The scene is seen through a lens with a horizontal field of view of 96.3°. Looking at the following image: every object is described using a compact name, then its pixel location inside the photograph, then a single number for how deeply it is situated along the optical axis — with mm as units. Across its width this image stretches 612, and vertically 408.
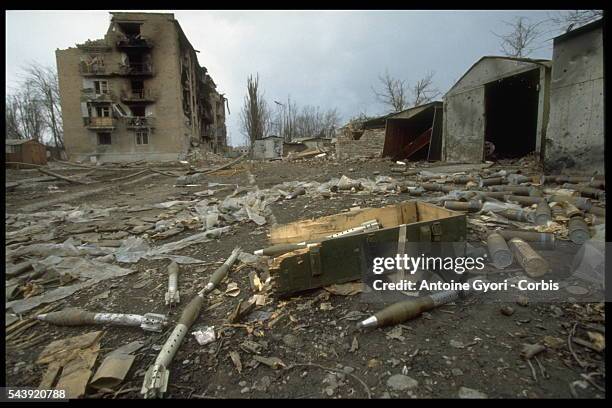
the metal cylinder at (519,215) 3496
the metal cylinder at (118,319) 2148
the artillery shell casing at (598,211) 3334
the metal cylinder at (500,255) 2451
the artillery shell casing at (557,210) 3431
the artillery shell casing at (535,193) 4441
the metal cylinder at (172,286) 2516
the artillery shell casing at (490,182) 5875
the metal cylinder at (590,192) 4136
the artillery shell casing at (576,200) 3537
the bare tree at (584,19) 9148
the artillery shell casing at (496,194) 4594
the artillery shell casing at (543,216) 3346
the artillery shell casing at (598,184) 4527
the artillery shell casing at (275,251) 2703
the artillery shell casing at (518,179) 5886
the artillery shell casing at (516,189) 4734
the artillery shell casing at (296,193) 6396
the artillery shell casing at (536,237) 2650
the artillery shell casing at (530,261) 2248
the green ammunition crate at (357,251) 2158
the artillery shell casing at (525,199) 4110
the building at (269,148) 34562
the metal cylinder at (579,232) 2736
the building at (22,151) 21359
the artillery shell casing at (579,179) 5273
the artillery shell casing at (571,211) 3314
